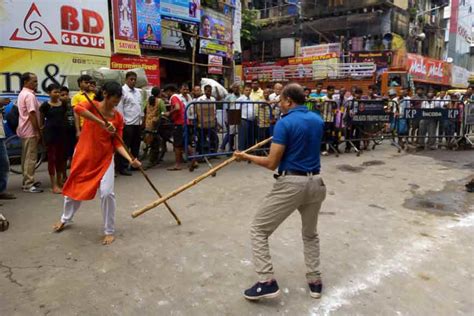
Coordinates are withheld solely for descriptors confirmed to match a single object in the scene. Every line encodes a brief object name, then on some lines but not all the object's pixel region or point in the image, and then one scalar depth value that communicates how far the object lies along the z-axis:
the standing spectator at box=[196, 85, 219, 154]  7.43
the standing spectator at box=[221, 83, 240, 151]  7.68
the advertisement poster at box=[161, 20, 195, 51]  14.62
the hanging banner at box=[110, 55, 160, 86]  12.63
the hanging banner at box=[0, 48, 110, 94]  10.17
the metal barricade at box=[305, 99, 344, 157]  9.02
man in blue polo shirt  2.72
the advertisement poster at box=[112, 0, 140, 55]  12.50
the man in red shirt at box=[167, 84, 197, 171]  7.45
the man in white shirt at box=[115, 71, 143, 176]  6.95
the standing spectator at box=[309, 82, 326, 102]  9.73
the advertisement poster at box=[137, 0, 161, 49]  13.20
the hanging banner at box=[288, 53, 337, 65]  23.27
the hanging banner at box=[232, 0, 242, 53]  18.02
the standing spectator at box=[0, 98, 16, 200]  5.18
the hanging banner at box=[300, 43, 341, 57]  23.94
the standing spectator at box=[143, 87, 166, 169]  7.55
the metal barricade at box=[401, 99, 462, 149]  10.34
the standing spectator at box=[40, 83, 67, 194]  5.60
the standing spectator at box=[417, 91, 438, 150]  10.64
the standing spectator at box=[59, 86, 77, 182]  5.74
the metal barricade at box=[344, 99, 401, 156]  9.58
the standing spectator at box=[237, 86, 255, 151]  8.20
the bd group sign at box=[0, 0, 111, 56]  10.23
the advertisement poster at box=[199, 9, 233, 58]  16.05
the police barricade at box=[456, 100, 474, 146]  10.70
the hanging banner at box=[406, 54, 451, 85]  24.77
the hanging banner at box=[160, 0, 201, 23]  14.02
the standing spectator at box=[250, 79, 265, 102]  8.93
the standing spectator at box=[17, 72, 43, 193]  5.41
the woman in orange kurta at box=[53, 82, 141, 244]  3.80
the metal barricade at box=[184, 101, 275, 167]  7.44
